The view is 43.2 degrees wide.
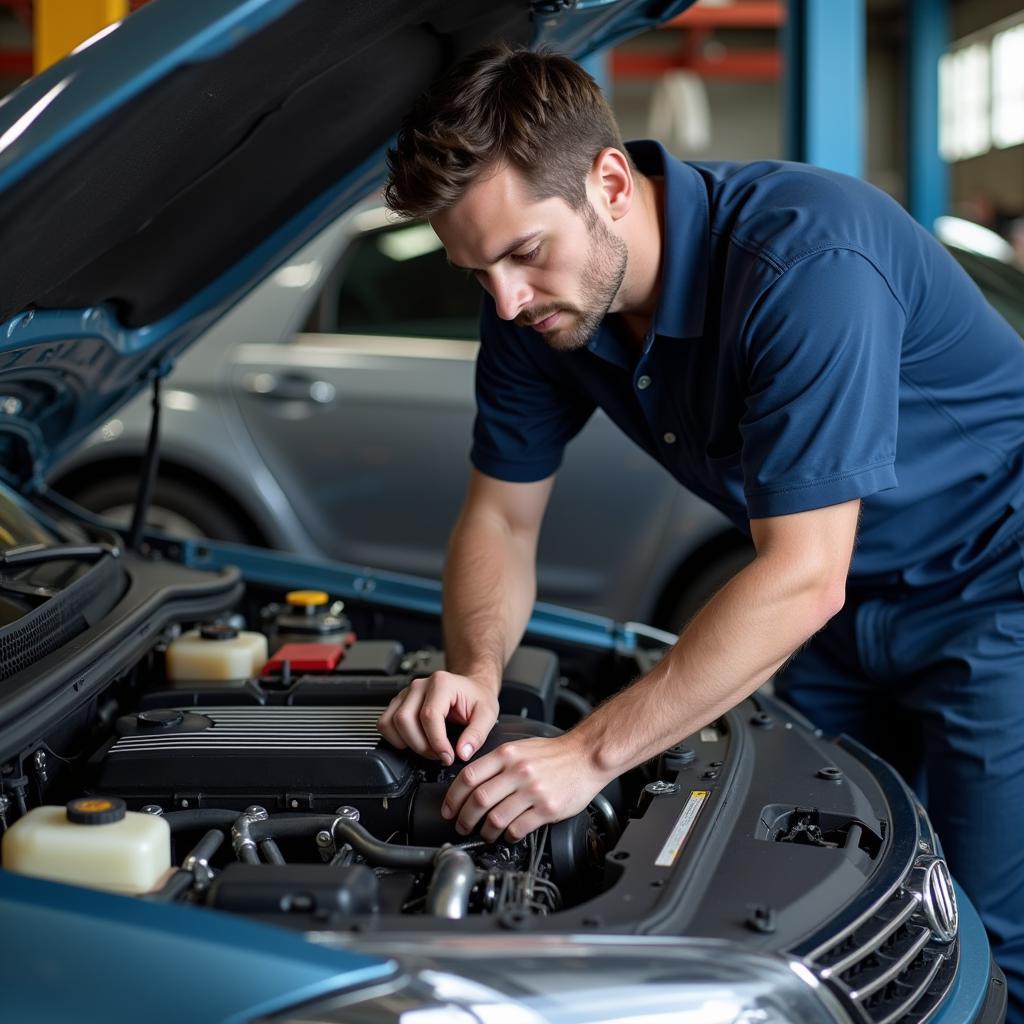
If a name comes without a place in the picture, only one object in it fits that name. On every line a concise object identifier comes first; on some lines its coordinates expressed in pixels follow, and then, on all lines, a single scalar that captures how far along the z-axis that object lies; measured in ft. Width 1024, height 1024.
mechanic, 4.75
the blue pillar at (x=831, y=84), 12.68
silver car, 11.57
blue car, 3.51
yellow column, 10.89
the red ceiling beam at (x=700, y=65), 46.75
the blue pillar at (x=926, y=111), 25.11
